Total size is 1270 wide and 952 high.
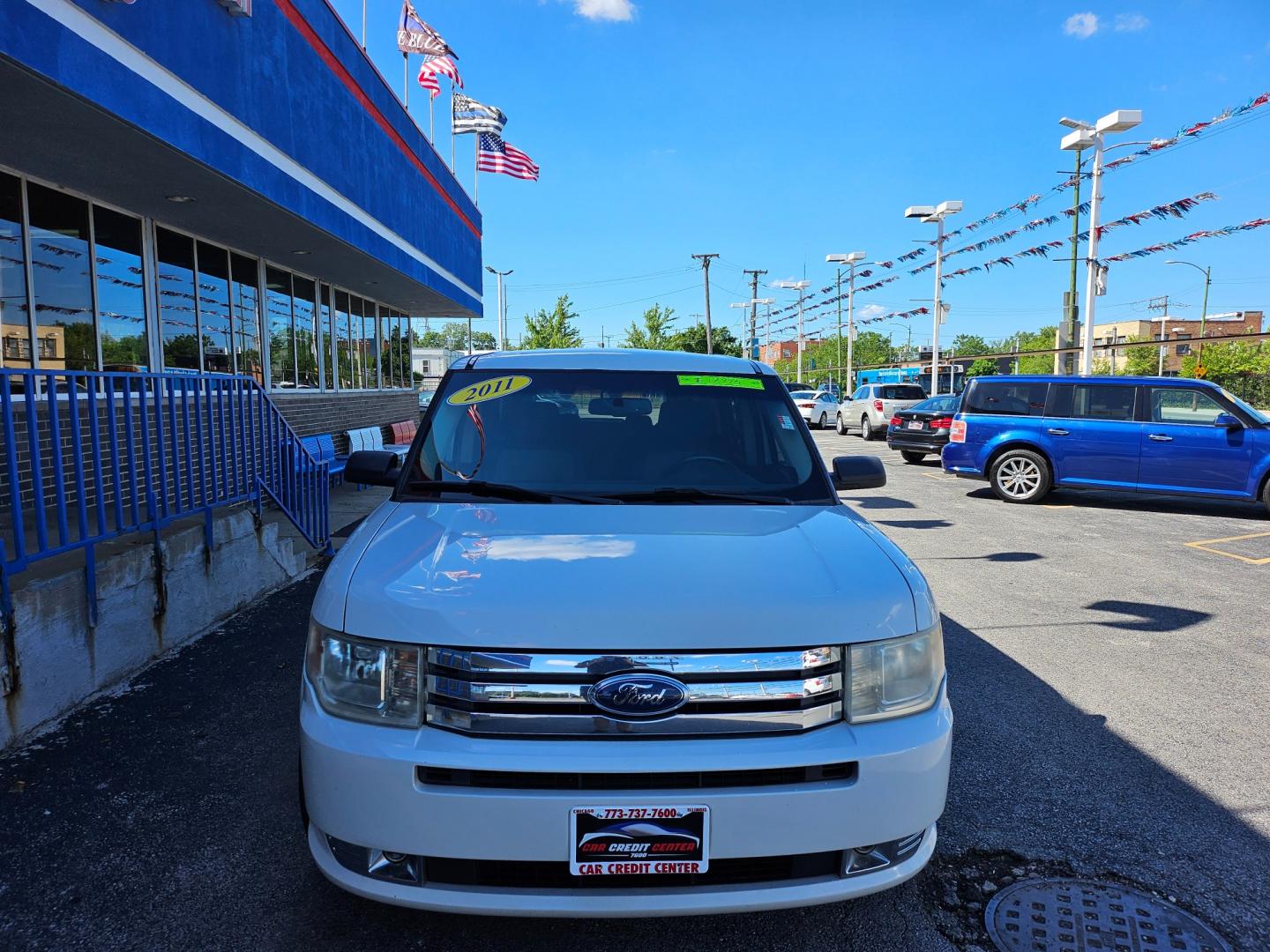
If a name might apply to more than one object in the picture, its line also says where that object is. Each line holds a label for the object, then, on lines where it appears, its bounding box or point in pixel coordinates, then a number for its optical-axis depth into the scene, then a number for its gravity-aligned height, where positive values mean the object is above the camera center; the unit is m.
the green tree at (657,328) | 60.56 +4.58
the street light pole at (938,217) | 31.20 +6.74
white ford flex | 1.96 -0.87
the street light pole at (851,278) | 43.69 +6.44
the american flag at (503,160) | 22.47 +6.45
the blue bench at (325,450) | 11.44 -0.89
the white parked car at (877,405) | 25.28 -0.50
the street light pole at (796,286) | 58.08 +7.53
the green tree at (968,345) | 115.28 +6.93
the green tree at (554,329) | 47.09 +3.58
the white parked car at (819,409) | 32.50 -0.82
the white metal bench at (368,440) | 13.28 -0.88
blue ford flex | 10.41 -0.67
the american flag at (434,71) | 16.66 +6.59
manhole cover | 2.39 -1.65
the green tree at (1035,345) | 84.25 +6.07
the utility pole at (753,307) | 75.56 +7.82
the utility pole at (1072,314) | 23.94 +2.29
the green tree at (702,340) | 65.62 +4.21
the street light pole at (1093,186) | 20.38 +5.28
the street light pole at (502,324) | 62.39 +5.08
